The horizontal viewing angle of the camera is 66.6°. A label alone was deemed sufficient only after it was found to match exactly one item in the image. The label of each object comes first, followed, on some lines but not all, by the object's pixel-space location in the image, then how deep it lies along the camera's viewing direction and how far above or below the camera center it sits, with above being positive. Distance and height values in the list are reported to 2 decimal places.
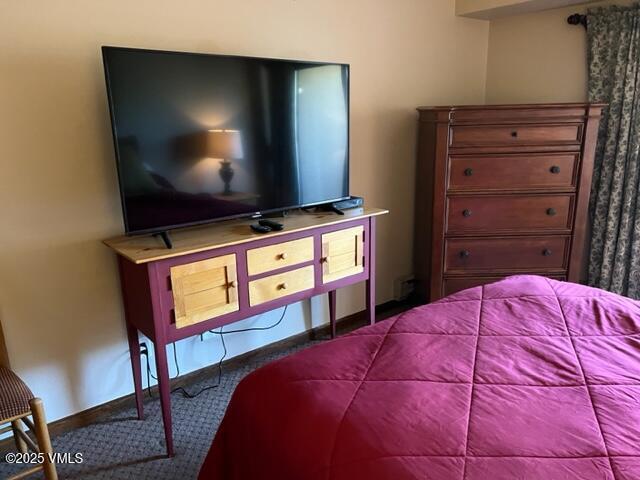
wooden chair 1.69 -0.94
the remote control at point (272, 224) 2.25 -0.44
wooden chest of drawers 2.92 -0.40
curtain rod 3.07 +0.64
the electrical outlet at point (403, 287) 3.51 -1.14
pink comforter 1.08 -0.70
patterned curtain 2.89 -0.14
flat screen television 1.92 -0.02
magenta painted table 1.95 -0.62
